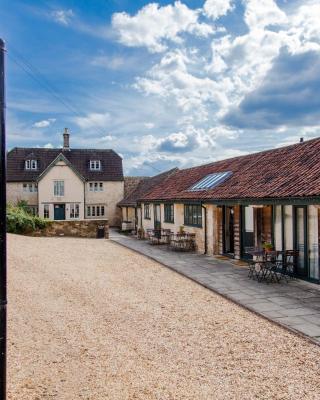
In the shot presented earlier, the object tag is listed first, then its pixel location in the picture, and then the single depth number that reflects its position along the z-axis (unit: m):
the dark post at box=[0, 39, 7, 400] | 2.77
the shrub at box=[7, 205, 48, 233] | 24.20
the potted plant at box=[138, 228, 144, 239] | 26.66
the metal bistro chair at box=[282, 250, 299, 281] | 11.41
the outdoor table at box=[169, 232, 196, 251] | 18.78
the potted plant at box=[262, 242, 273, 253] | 11.92
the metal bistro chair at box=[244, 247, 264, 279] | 11.58
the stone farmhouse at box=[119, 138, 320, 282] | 11.16
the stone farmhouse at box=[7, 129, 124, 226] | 35.97
